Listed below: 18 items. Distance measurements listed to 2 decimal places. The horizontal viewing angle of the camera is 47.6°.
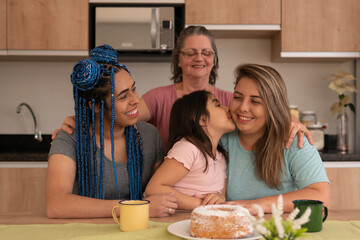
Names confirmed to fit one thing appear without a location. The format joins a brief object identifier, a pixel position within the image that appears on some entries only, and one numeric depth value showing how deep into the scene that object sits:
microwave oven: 3.01
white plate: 1.02
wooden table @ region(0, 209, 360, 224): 1.27
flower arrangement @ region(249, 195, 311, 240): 0.67
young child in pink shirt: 1.53
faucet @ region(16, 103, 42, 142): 3.31
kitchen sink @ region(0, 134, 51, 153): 3.34
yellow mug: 1.12
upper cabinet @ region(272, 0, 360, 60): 3.07
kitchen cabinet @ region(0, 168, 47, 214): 2.81
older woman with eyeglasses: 2.21
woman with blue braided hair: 1.50
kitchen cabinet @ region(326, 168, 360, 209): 2.88
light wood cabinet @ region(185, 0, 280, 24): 3.05
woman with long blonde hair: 1.60
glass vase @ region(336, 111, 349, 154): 3.23
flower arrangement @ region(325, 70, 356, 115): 3.17
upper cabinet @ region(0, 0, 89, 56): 3.03
